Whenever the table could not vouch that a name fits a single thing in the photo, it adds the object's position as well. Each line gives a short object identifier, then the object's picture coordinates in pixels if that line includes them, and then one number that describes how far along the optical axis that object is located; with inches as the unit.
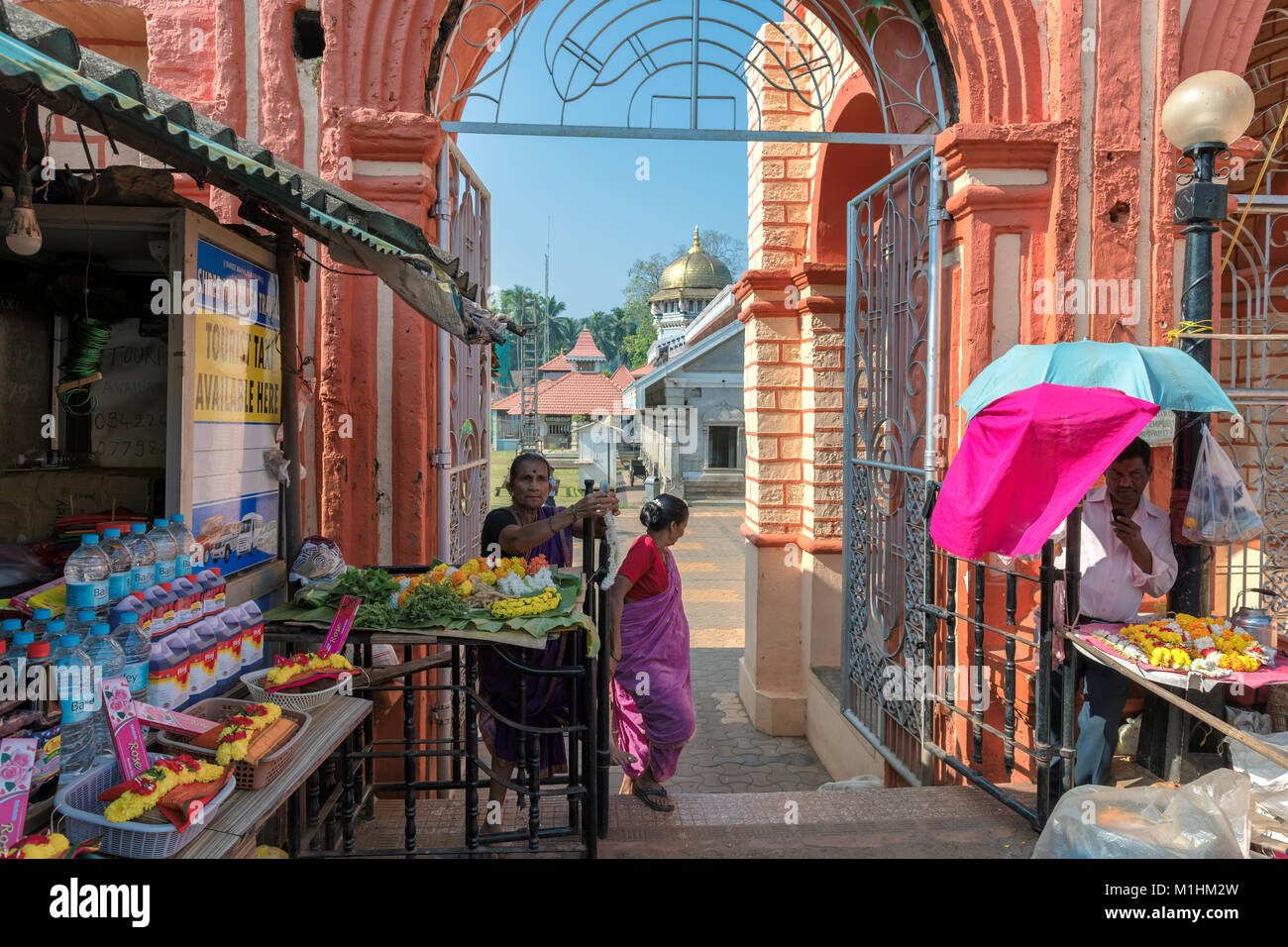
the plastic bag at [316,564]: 155.6
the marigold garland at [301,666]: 117.3
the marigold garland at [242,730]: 91.7
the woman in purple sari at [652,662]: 172.6
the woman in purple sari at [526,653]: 155.3
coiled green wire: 161.6
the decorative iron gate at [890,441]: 207.5
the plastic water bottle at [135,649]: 102.3
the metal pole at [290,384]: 160.4
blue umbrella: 133.6
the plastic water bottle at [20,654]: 85.8
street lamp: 155.3
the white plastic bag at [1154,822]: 106.8
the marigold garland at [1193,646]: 137.8
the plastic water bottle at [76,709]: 90.9
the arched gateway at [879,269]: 193.5
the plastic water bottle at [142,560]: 110.7
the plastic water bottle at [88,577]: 96.2
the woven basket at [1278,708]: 164.9
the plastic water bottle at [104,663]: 96.3
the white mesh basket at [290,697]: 115.5
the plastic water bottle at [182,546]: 121.6
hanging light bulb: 100.7
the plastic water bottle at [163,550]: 117.3
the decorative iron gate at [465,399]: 198.7
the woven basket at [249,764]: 93.1
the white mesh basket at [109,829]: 80.1
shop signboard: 132.0
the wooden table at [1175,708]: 99.6
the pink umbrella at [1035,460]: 129.2
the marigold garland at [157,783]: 80.9
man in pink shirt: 153.8
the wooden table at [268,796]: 83.4
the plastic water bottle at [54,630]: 97.9
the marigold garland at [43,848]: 76.1
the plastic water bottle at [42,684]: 88.0
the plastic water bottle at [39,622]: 97.9
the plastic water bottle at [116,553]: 109.9
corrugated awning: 81.5
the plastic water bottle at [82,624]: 97.8
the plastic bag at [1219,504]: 154.3
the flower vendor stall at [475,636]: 130.0
